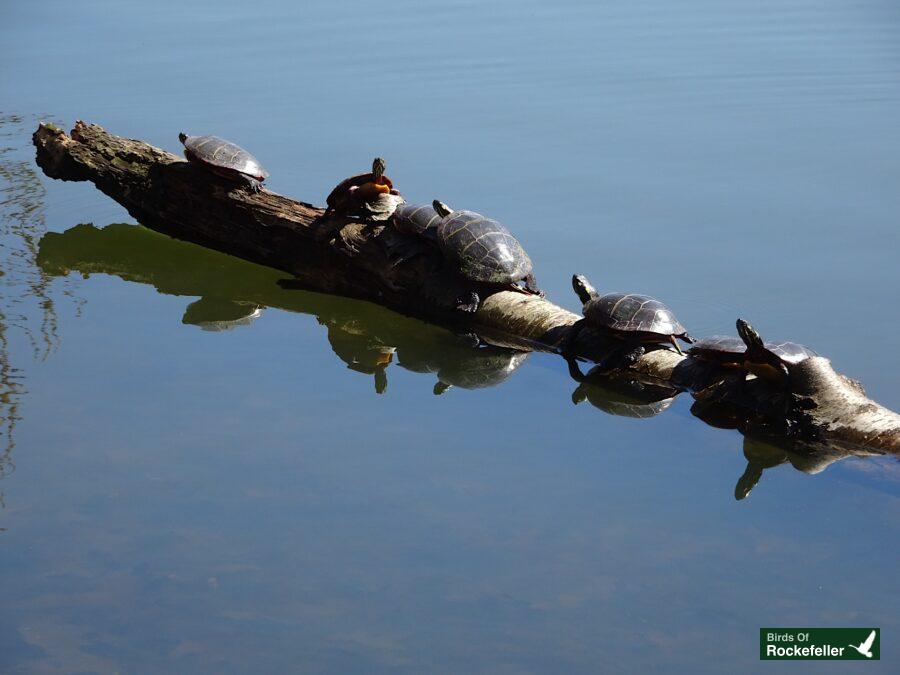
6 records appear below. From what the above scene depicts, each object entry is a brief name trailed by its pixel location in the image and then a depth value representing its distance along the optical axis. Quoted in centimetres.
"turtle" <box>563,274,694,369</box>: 1358
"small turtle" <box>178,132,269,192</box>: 1734
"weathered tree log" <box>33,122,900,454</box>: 1210
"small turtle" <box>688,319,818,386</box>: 1219
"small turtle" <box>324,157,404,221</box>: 1623
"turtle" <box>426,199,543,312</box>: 1509
